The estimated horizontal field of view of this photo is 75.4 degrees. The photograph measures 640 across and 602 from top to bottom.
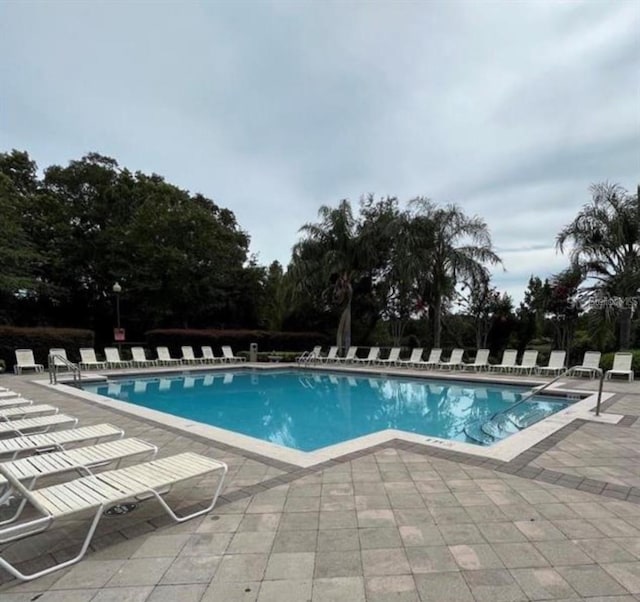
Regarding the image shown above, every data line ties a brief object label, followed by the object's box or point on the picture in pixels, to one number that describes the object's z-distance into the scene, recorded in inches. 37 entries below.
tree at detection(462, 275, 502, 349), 667.4
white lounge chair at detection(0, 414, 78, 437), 180.9
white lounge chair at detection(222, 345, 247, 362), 705.0
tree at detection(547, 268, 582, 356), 540.1
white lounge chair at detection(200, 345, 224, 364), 684.7
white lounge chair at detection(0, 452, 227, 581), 96.3
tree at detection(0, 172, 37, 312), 618.8
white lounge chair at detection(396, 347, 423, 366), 601.6
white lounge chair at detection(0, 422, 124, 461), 147.1
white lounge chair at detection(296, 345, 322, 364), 694.9
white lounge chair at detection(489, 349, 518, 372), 526.9
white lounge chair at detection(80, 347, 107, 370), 573.8
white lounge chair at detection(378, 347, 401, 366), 626.9
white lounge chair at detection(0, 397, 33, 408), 238.1
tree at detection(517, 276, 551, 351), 682.8
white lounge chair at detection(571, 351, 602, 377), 450.2
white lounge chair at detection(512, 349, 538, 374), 510.3
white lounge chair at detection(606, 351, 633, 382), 420.7
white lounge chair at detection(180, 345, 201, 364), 663.1
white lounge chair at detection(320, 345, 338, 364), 693.3
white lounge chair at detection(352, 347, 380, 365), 652.1
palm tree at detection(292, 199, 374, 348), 694.5
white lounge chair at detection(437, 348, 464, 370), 569.2
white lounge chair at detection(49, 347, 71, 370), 553.1
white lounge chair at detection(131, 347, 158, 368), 618.3
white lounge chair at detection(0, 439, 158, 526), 119.3
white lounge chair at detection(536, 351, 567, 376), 489.1
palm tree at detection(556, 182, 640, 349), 484.7
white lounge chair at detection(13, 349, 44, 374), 511.5
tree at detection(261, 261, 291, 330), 855.6
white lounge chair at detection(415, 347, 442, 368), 579.5
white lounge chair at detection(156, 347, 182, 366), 641.6
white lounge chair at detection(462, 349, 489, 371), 548.1
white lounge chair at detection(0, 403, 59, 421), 211.9
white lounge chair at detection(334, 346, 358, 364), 679.0
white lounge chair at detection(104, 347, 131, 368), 593.4
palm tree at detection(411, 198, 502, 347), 637.3
